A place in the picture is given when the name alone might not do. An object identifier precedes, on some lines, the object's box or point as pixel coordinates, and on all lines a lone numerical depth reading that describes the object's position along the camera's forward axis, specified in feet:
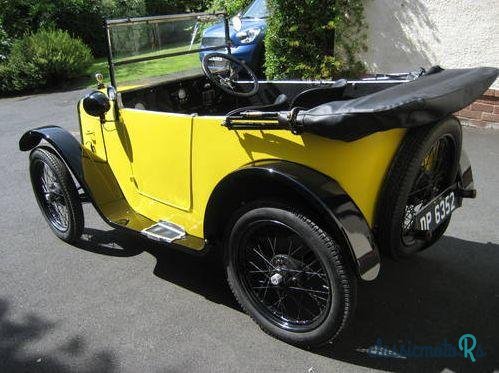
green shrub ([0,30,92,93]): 33.99
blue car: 24.41
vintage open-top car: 6.84
